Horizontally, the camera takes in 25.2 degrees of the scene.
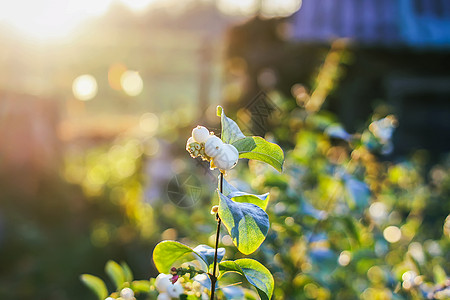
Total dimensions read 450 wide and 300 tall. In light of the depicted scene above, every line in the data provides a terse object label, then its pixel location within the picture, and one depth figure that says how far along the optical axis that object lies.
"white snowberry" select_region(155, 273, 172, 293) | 0.52
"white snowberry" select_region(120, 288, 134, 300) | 0.54
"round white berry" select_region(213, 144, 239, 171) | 0.48
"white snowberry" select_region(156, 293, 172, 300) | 0.52
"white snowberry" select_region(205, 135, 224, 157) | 0.48
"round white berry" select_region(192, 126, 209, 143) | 0.49
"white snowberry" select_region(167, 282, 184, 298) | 0.52
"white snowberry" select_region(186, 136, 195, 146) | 0.49
